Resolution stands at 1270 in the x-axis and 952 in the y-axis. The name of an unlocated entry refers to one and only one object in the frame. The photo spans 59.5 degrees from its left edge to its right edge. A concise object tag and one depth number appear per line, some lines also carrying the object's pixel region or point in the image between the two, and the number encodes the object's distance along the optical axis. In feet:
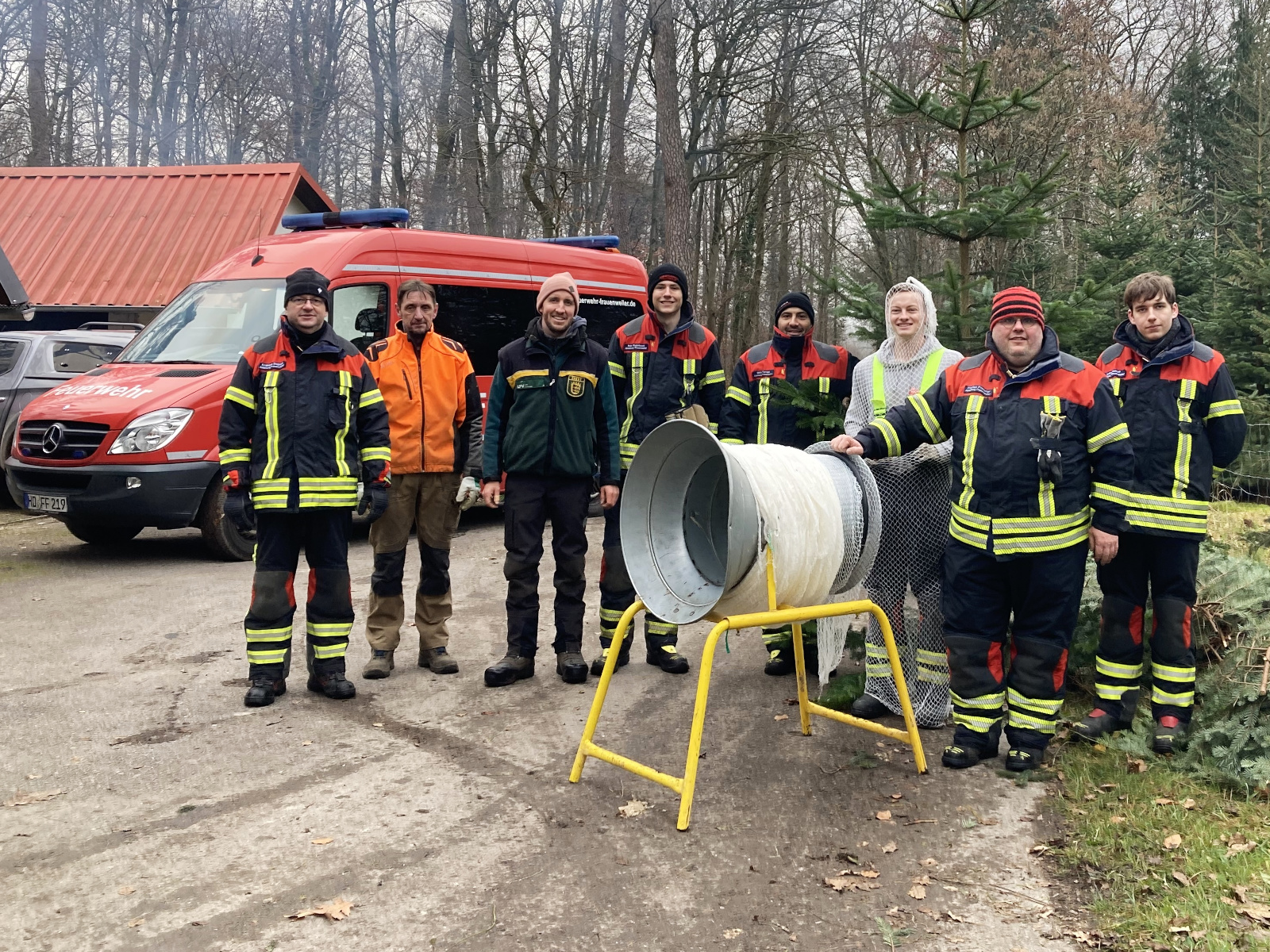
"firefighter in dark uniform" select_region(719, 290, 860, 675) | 20.17
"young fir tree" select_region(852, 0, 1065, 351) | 22.15
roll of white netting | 13.84
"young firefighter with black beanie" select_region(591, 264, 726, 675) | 20.51
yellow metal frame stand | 13.47
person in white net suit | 17.29
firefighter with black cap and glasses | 18.37
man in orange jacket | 20.40
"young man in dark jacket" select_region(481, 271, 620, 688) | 19.57
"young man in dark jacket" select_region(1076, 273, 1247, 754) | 16.02
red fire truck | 29.07
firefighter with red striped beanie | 14.82
